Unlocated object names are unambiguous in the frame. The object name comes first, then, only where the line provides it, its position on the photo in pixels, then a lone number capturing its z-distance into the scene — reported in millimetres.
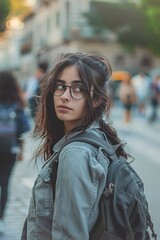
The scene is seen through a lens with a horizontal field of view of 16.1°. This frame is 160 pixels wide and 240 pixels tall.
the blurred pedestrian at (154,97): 19891
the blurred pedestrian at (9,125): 5398
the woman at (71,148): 2182
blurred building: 47188
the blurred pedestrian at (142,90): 20797
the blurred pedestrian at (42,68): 9898
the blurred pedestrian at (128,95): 15984
